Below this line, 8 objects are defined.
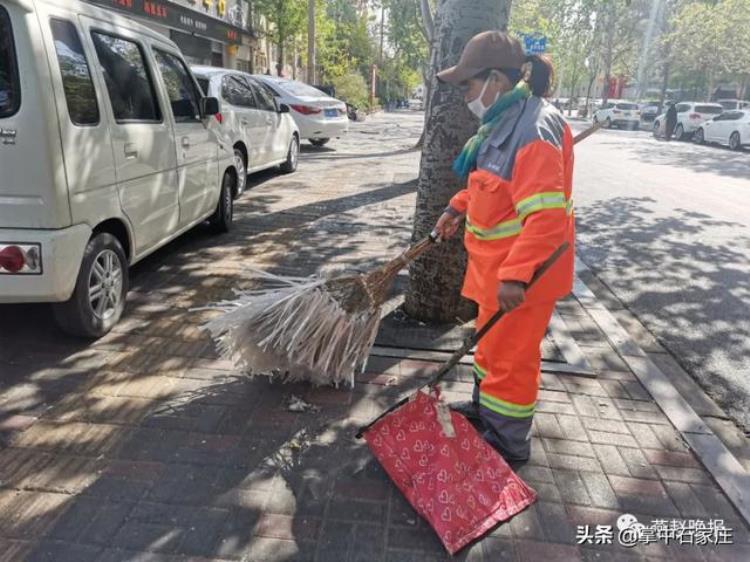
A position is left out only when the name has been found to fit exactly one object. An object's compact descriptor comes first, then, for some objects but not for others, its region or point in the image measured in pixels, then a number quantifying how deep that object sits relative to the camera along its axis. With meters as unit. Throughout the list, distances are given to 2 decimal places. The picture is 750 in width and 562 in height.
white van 2.98
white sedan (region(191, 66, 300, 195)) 7.84
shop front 16.42
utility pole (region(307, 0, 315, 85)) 21.32
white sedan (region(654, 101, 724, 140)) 23.22
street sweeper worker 2.19
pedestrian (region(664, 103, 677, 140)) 24.09
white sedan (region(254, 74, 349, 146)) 13.11
